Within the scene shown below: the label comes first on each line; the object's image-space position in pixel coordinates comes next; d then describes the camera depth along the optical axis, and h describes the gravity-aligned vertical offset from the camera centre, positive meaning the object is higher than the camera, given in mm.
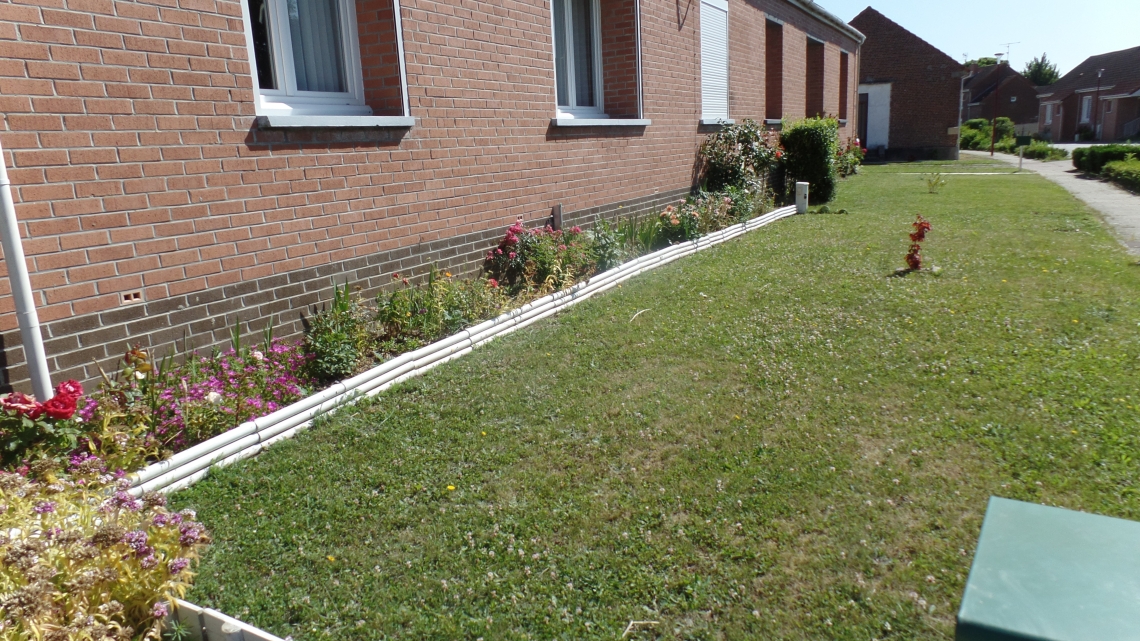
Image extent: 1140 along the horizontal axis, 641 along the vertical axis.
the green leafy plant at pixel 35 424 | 3373 -1080
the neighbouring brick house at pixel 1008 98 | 66000 +2125
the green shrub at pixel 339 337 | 4953 -1169
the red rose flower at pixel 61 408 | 3369 -1009
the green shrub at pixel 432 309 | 5629 -1184
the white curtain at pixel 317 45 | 5648 +840
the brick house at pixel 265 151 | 3916 +53
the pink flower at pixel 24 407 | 3379 -1000
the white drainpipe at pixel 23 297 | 3527 -560
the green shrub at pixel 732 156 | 12219 -298
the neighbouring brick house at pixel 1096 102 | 54812 +1278
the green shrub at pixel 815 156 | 14750 -419
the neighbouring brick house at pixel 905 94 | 34625 +1540
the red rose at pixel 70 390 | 3420 -950
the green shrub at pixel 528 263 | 7180 -1052
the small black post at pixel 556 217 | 8211 -738
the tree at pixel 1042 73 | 88125 +5486
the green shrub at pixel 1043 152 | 34219 -1366
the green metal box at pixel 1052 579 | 1504 -964
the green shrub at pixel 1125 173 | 18042 -1374
